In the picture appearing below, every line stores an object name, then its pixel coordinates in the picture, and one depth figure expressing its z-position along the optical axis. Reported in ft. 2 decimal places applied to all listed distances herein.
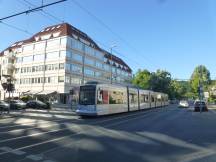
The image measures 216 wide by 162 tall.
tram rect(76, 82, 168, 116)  44.21
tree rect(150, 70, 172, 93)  183.00
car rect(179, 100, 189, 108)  107.95
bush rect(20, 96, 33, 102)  111.49
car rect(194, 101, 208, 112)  77.71
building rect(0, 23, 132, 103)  122.54
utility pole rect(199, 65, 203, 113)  66.29
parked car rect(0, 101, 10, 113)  59.26
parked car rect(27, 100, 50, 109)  78.13
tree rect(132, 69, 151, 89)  179.35
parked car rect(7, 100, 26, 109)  71.19
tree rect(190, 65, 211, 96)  205.03
